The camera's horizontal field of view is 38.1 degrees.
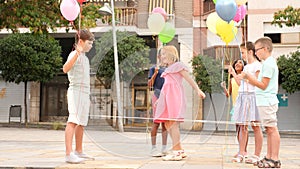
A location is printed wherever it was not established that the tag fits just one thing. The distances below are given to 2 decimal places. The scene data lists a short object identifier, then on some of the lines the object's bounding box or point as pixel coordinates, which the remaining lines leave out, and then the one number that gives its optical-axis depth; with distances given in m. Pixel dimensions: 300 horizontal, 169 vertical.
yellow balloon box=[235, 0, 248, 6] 5.64
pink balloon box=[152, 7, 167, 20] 5.54
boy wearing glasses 4.70
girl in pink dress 4.96
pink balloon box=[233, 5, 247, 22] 5.81
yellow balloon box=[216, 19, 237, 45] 5.40
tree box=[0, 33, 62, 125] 18.33
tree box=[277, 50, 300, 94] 16.48
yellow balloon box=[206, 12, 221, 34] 5.74
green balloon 5.25
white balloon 5.34
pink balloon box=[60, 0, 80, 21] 5.23
